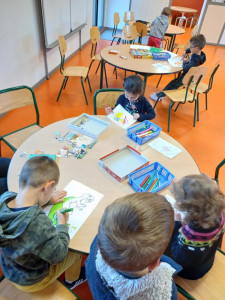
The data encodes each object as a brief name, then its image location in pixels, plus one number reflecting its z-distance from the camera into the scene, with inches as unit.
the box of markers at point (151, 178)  54.6
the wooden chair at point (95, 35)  173.0
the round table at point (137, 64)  129.0
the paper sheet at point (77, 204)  47.2
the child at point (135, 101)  82.7
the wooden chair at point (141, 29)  209.8
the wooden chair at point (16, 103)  87.4
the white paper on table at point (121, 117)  77.8
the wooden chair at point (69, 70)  147.0
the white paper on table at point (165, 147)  66.7
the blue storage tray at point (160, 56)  144.9
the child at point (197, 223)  40.6
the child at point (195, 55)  136.5
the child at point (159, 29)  181.6
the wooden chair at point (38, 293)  44.8
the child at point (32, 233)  37.7
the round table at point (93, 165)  47.7
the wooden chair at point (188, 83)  121.0
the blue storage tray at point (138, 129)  69.0
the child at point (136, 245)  25.7
